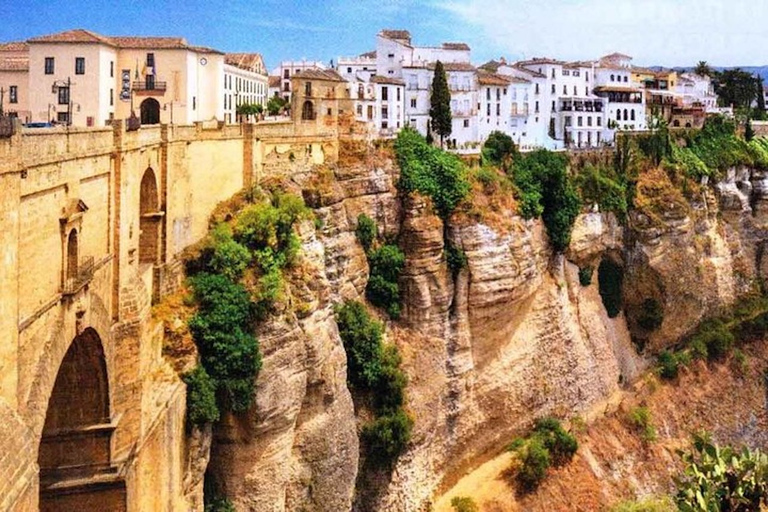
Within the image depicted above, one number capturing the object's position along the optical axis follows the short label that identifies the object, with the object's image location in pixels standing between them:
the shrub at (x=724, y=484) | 19.23
